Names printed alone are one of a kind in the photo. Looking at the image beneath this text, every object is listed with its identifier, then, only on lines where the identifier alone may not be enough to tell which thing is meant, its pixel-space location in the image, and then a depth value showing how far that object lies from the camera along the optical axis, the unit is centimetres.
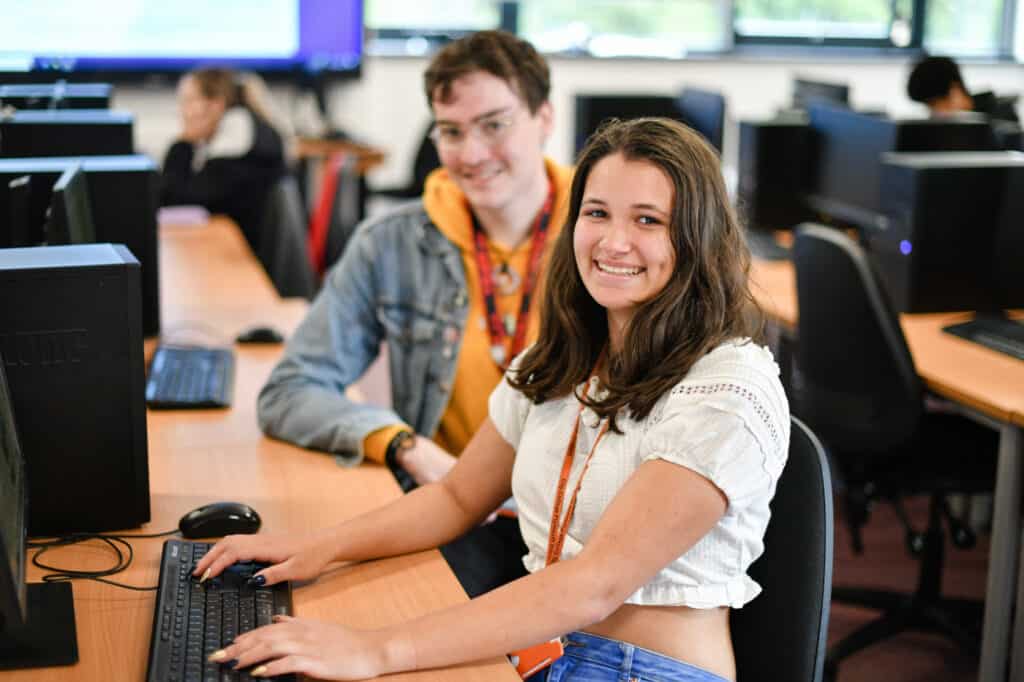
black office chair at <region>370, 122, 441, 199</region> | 524
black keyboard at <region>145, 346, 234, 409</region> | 224
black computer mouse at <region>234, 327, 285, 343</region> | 273
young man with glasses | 213
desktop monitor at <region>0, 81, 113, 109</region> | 280
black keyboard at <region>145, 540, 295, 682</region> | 124
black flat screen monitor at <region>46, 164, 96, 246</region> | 195
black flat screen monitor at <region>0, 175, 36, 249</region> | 203
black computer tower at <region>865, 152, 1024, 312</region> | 300
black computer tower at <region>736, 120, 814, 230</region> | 401
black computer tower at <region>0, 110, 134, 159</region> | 255
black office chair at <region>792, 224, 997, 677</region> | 265
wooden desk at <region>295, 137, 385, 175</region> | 563
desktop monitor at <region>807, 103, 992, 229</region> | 350
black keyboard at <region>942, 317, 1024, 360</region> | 272
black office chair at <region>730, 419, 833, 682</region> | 147
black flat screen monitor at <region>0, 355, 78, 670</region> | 108
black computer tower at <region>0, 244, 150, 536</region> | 150
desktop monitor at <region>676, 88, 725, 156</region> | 477
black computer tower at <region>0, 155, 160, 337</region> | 250
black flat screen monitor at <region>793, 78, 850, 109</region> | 455
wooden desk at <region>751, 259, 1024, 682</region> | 238
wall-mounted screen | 571
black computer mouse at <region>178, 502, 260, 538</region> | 162
